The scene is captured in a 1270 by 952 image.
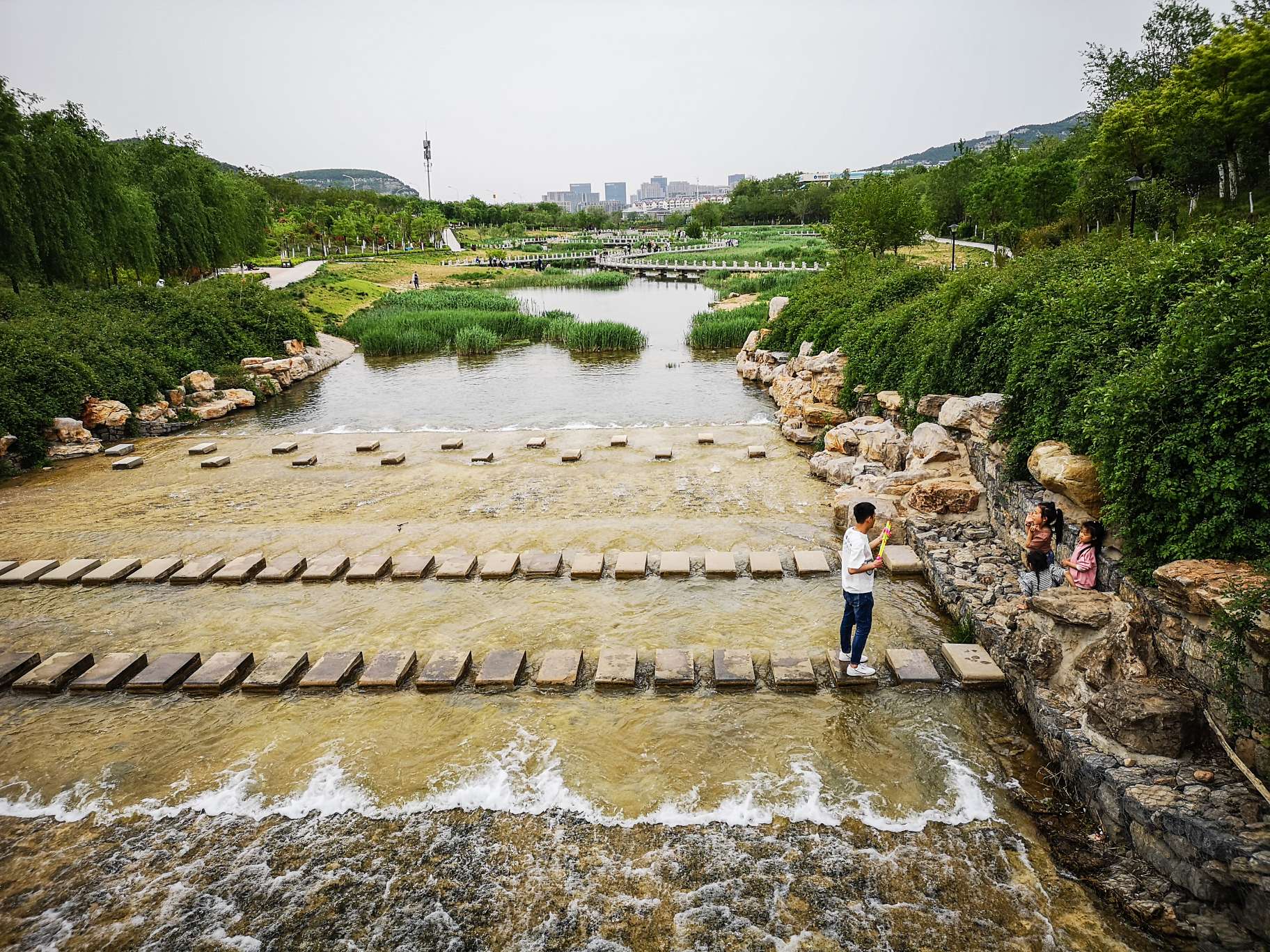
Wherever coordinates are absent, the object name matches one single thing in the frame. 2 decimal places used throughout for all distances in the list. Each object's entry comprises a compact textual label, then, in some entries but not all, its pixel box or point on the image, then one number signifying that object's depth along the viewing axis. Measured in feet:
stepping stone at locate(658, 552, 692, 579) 29.58
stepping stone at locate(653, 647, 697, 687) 22.18
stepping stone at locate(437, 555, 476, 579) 30.04
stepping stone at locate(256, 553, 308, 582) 30.25
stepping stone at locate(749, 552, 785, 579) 29.35
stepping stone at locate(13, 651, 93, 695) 23.18
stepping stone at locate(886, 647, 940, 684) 22.04
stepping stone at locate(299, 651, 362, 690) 22.66
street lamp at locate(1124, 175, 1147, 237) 55.52
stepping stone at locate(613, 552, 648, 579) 29.71
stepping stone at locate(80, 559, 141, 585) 30.73
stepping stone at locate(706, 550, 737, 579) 29.37
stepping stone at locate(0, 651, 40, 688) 23.69
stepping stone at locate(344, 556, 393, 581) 30.07
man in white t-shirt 21.11
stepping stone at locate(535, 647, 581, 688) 22.31
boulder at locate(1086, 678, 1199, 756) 16.31
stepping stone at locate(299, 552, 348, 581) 30.25
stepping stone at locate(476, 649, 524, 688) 22.35
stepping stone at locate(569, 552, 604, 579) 29.68
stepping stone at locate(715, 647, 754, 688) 21.98
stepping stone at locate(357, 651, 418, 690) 22.52
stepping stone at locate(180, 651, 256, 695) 22.83
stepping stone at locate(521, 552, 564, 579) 30.09
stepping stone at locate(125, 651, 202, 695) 23.03
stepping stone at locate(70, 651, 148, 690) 23.09
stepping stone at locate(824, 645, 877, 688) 21.91
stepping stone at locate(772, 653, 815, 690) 21.94
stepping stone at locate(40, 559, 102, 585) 30.94
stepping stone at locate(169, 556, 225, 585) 30.60
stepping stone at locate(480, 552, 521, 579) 30.07
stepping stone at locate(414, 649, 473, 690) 22.41
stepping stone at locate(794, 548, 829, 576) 29.35
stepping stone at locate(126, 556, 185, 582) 30.83
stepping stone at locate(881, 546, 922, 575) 29.55
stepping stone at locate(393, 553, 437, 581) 30.14
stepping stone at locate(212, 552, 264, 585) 30.37
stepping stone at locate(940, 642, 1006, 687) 21.61
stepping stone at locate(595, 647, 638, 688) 22.15
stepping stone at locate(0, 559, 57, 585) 31.09
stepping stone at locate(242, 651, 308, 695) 22.71
